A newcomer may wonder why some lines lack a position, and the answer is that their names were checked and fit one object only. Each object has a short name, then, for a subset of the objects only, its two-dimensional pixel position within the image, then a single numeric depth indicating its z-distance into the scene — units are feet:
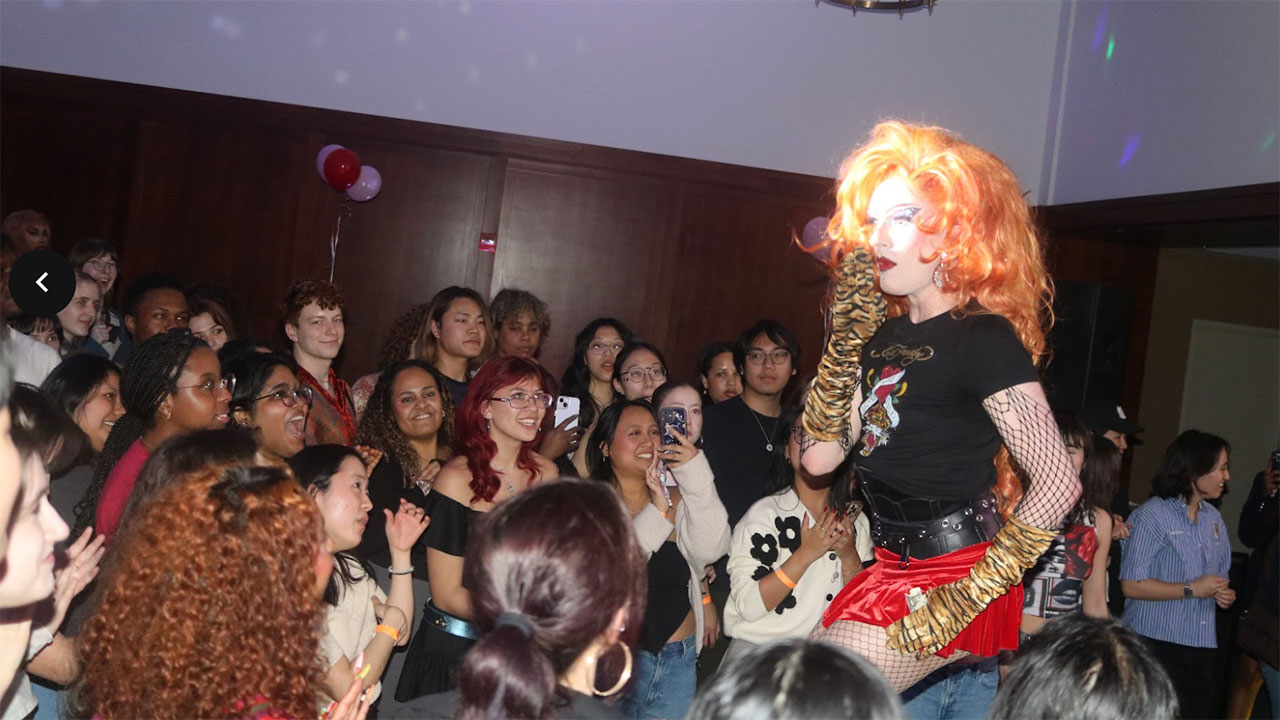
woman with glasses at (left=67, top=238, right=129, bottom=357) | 17.95
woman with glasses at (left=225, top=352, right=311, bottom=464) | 11.89
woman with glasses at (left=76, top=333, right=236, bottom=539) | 10.35
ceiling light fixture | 18.65
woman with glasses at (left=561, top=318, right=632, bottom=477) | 17.13
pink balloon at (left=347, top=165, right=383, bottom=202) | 22.39
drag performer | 6.89
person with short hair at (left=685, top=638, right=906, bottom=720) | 4.27
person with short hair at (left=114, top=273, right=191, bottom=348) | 16.30
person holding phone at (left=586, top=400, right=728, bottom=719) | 11.14
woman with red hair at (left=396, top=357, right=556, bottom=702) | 10.21
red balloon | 21.72
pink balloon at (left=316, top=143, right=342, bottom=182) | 21.86
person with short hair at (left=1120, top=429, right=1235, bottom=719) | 15.71
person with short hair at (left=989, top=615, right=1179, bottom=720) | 5.68
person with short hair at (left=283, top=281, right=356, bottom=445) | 14.60
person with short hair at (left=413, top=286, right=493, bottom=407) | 15.99
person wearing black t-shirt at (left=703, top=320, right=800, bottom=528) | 14.46
